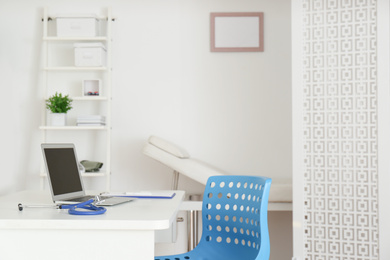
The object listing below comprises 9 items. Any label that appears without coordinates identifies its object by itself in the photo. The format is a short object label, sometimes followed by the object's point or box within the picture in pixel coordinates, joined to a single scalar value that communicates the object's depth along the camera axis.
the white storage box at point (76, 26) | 3.92
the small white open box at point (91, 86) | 4.04
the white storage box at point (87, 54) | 3.92
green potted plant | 3.89
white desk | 1.60
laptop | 2.10
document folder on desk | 2.38
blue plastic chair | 1.92
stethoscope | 1.75
